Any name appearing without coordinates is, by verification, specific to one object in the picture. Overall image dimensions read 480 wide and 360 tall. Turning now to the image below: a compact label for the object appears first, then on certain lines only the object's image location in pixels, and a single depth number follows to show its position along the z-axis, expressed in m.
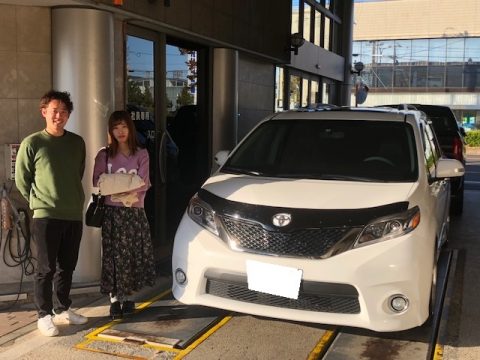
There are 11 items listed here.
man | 4.07
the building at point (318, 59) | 12.97
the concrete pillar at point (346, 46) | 18.20
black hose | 5.09
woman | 4.41
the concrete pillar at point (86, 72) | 4.97
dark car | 9.44
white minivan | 3.69
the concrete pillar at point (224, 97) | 8.05
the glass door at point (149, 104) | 6.30
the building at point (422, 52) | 41.62
